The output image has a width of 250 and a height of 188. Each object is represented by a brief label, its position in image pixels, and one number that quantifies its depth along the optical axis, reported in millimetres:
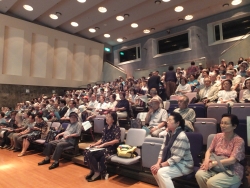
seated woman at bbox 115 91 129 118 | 4891
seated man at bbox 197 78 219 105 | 4176
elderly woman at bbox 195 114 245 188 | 1948
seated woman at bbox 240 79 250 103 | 3603
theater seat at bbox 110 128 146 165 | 2869
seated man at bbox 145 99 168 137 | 3301
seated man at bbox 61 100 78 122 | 5426
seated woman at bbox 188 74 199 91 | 5768
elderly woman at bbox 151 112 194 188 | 2217
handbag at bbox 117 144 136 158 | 2961
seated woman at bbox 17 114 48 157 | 4879
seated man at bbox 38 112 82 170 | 3797
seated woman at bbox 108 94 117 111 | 5697
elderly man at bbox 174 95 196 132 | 3057
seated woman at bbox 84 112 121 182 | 3121
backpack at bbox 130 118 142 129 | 3854
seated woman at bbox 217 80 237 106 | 3820
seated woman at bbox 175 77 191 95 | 5403
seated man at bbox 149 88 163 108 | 4324
